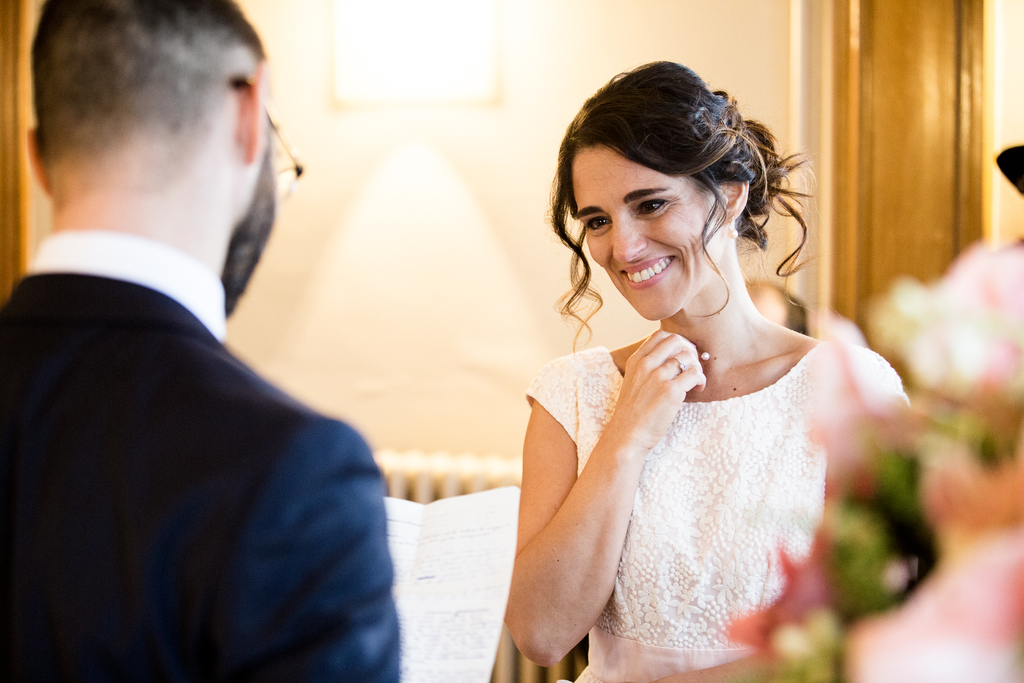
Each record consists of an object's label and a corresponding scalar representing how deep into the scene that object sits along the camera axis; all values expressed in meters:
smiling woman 1.23
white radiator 2.34
